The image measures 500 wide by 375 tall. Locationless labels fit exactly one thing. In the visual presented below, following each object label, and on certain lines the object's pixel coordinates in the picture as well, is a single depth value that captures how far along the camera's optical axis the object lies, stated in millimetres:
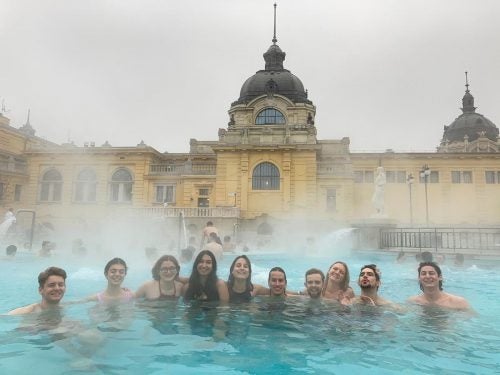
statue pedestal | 19625
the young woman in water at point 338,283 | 6645
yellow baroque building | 37125
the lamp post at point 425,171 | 26425
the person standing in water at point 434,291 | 6180
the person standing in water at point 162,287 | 6656
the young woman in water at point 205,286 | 6453
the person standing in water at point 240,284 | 6493
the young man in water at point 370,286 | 6215
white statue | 19672
